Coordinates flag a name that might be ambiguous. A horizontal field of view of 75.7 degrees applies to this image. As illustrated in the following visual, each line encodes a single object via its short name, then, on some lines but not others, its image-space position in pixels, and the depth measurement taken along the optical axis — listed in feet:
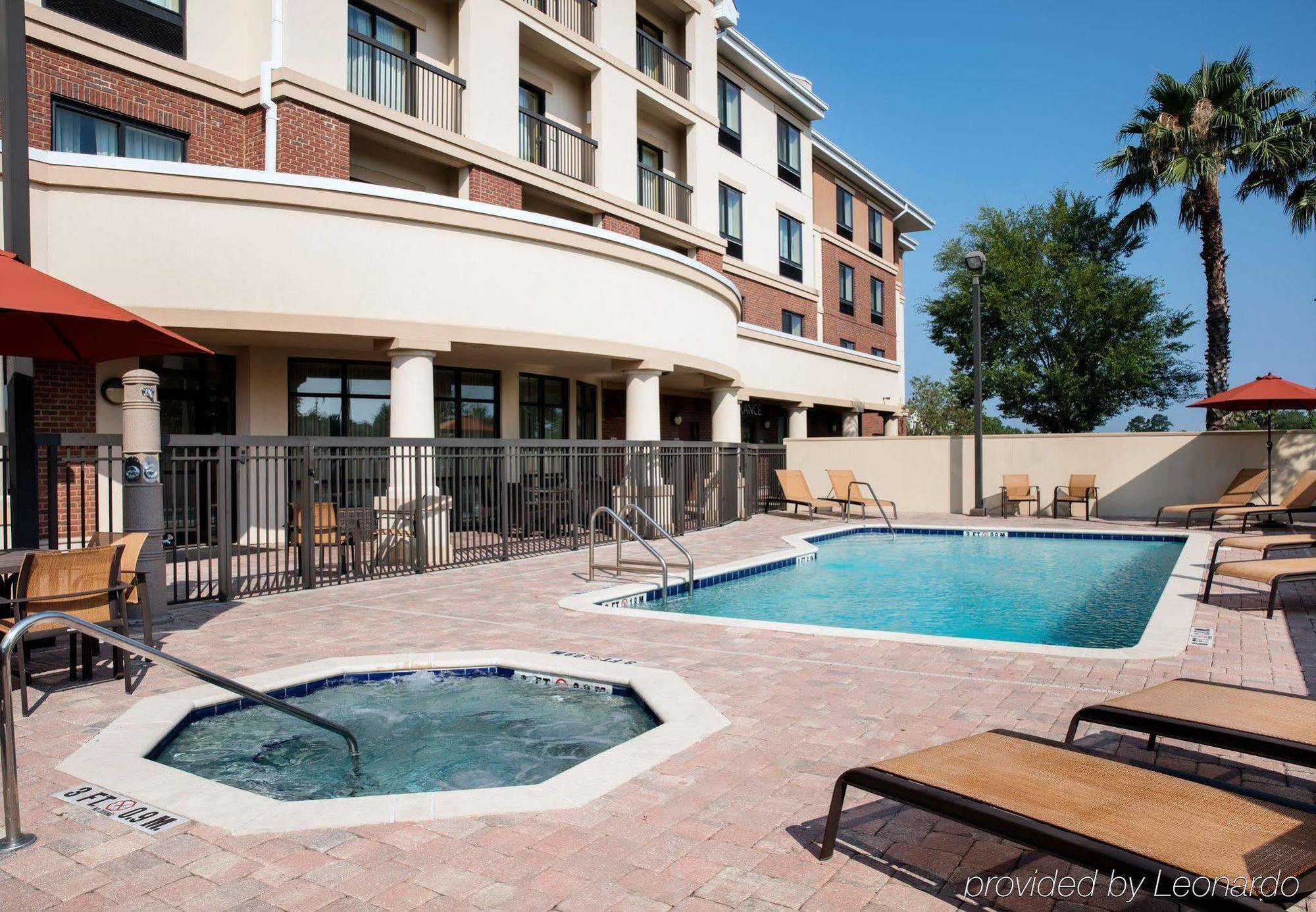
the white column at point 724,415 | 68.28
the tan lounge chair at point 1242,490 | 53.78
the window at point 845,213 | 110.11
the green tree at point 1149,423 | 150.00
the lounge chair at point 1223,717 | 10.18
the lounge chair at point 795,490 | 64.54
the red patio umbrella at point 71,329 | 18.48
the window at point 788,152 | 95.45
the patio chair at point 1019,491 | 65.16
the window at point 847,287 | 110.22
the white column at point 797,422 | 85.40
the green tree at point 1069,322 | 135.95
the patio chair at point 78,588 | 18.20
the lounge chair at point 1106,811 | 7.33
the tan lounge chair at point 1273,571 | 24.80
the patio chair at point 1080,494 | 62.28
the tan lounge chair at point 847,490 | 65.98
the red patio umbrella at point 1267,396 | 51.49
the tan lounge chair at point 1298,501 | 46.50
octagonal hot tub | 12.20
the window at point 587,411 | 69.26
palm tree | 66.80
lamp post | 63.82
